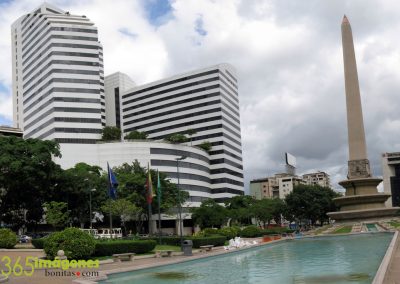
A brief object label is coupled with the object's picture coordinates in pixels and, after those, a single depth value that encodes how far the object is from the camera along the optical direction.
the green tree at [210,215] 95.44
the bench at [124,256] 29.20
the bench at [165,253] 33.22
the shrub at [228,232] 50.78
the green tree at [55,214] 62.16
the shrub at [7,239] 39.47
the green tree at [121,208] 68.50
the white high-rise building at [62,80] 119.62
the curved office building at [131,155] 107.75
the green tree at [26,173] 62.94
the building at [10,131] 133.10
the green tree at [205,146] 134.75
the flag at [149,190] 41.47
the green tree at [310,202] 106.25
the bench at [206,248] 37.89
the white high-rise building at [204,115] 140.38
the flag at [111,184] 38.86
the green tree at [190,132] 135.14
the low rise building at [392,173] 185.10
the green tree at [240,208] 104.49
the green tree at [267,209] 107.31
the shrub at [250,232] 57.66
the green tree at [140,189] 76.31
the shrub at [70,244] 26.92
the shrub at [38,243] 38.20
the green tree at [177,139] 115.21
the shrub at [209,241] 39.62
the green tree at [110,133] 119.62
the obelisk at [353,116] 66.50
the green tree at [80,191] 74.31
